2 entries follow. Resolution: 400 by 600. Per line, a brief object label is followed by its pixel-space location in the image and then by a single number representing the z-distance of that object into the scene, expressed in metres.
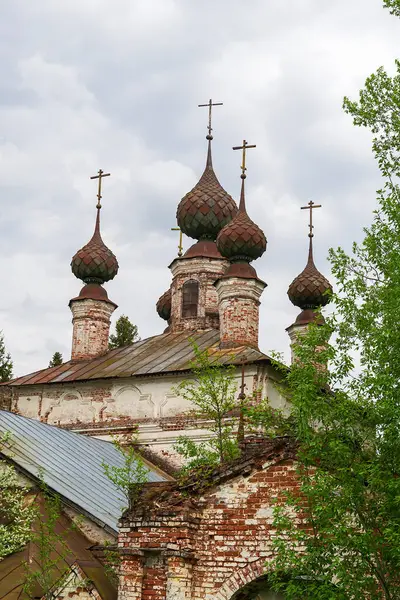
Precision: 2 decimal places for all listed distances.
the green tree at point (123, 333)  32.91
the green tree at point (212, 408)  12.97
